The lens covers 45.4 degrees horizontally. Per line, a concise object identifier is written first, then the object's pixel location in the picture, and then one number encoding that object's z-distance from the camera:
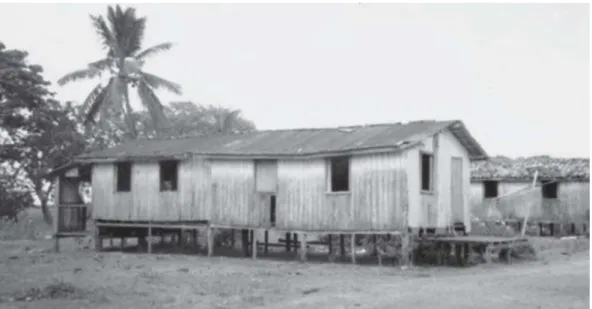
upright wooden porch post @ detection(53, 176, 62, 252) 27.66
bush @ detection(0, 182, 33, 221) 35.28
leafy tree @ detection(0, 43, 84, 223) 33.34
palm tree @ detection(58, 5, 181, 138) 31.61
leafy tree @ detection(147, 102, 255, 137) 51.28
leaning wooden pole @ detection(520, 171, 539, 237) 31.82
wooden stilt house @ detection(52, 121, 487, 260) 21.19
